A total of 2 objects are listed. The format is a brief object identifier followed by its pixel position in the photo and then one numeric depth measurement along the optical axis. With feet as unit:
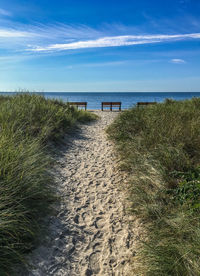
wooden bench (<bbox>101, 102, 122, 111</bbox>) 66.80
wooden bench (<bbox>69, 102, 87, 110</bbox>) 63.93
